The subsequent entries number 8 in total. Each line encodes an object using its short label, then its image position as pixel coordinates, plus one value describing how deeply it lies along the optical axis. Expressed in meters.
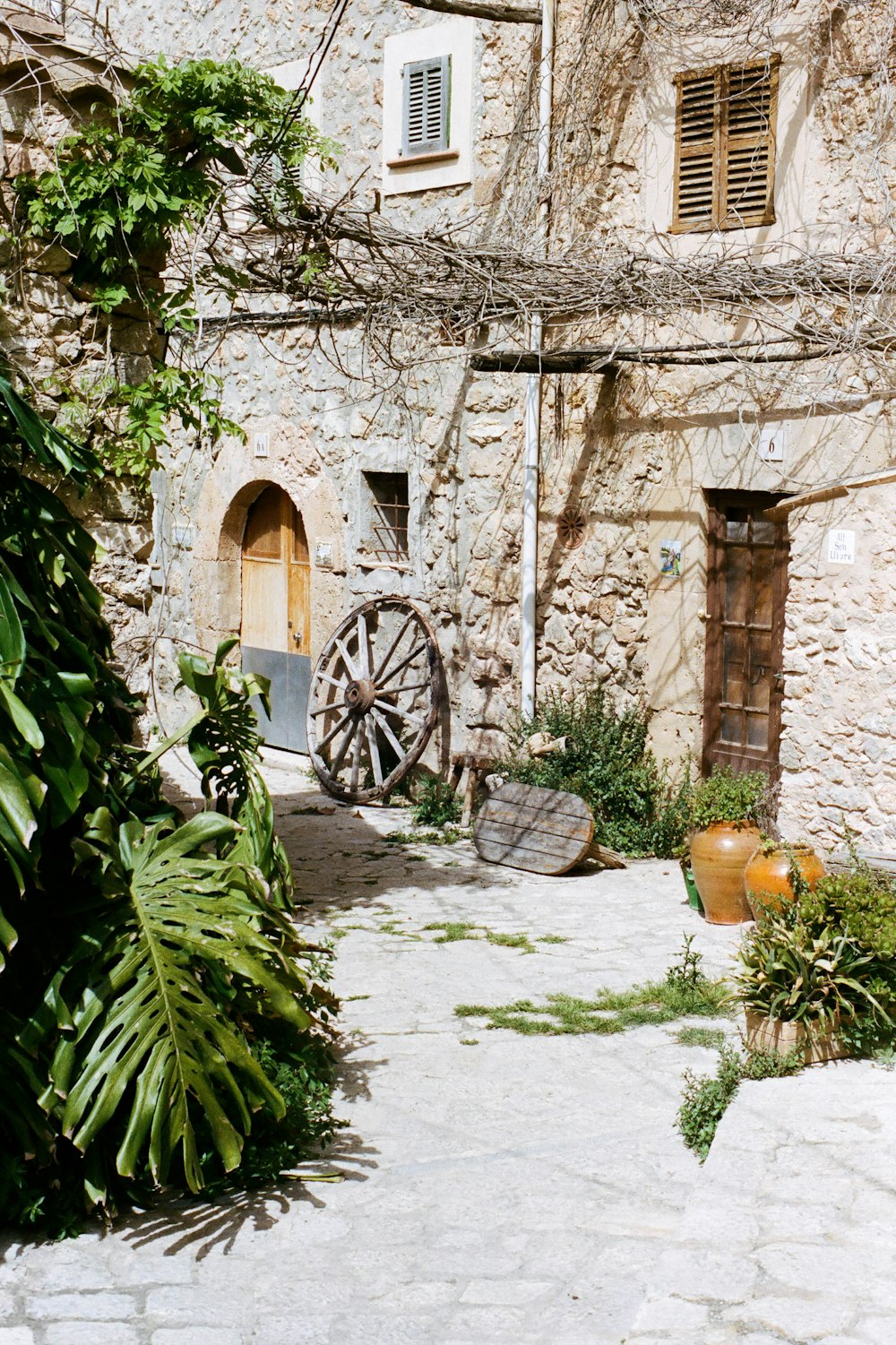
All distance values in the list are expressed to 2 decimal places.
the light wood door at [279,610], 11.27
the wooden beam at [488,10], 7.89
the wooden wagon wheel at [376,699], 9.84
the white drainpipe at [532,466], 8.80
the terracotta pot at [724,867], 7.08
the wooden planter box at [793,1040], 5.07
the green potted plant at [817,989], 5.06
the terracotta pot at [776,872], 6.36
